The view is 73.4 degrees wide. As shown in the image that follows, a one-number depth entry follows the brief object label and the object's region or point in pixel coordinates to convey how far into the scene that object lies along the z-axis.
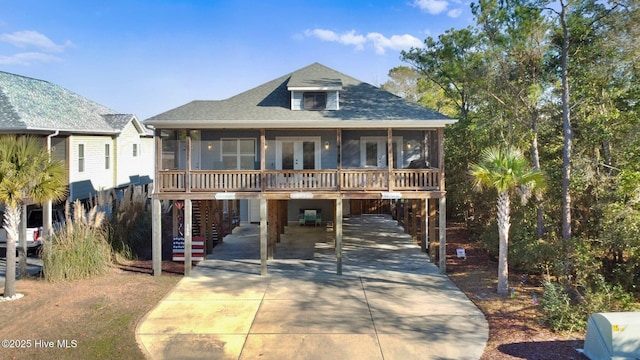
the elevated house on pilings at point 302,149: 14.03
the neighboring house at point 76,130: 16.56
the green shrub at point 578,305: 8.80
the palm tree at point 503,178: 11.16
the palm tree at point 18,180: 10.76
